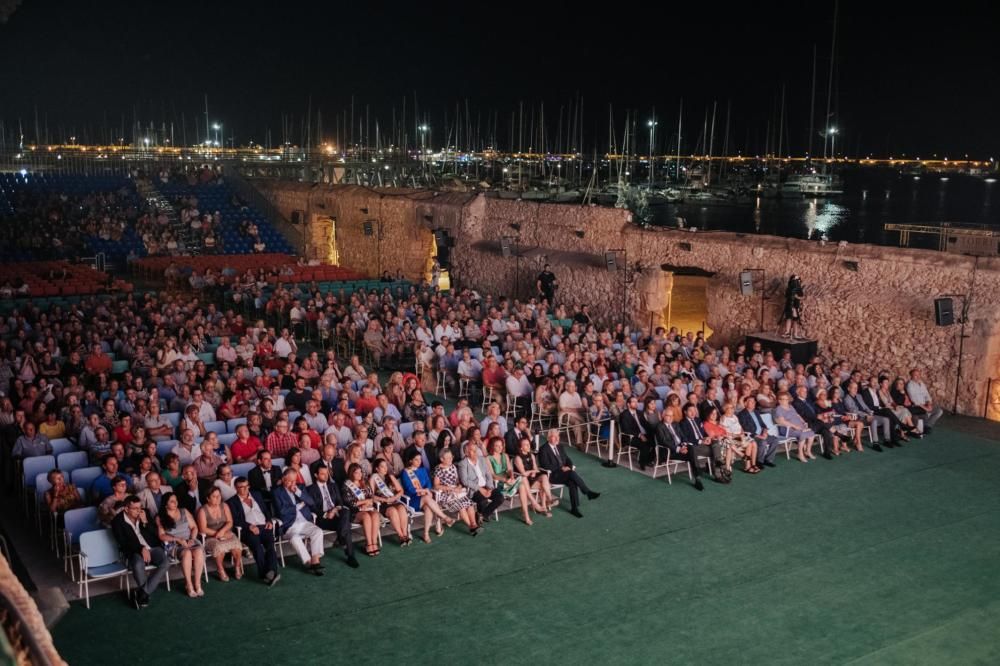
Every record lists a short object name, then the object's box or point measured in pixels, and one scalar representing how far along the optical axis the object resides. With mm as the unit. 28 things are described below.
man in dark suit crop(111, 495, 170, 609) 6844
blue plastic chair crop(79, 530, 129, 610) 6844
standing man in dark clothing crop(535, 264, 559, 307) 19047
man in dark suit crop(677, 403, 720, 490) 10125
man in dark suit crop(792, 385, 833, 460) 11094
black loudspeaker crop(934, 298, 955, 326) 12492
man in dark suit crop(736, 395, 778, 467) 10609
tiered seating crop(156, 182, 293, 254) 29078
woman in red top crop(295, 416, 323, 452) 9000
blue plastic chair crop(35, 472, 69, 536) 7836
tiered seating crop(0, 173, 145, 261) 30638
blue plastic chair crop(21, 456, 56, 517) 8266
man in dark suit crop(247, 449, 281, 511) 8008
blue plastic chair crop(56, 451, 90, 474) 8367
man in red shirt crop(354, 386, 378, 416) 10531
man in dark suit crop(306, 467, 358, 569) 7770
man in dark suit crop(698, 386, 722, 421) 10688
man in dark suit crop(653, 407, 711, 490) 9945
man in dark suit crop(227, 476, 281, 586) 7355
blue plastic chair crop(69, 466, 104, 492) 7898
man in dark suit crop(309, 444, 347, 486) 8348
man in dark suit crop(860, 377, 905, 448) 11555
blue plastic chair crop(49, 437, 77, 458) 8891
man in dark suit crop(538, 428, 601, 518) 9109
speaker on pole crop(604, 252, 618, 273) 17750
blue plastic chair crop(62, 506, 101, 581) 7151
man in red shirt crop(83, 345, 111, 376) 12398
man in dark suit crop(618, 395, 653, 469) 10312
